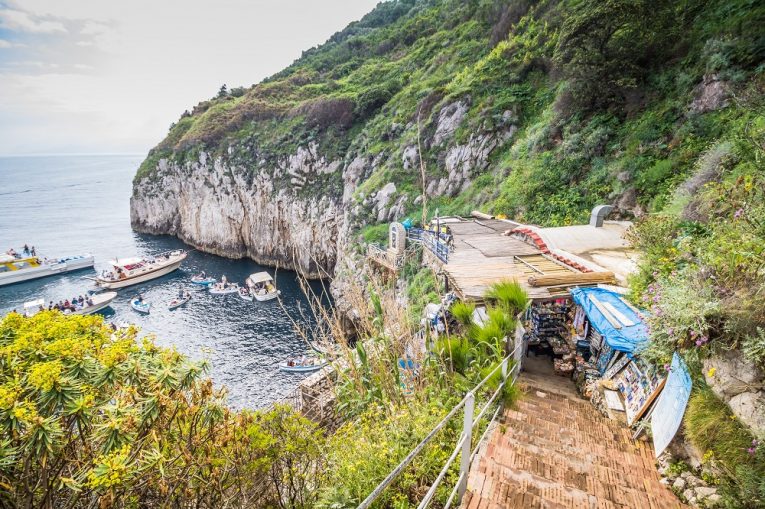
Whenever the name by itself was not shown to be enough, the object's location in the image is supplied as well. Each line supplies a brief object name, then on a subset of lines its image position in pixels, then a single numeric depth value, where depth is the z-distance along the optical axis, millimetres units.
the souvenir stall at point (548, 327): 8633
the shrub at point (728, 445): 3463
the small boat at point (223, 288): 33625
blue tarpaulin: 5917
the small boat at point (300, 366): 22234
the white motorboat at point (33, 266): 36469
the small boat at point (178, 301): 31275
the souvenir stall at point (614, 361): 5801
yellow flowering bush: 3525
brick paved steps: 3971
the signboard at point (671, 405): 4590
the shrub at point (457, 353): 5734
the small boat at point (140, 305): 30438
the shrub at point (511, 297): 6523
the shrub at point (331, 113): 40100
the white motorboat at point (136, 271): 35156
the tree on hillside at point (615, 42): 14992
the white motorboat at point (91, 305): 29062
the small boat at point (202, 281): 35969
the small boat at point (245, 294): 32188
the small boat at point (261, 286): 31922
